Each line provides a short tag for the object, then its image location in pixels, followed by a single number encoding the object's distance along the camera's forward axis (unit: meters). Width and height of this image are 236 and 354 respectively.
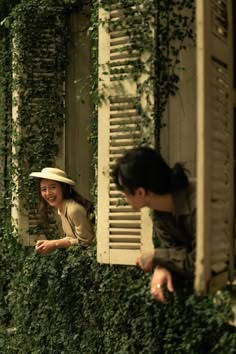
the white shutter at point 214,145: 3.21
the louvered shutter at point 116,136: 4.68
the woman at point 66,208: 5.62
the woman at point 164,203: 3.34
